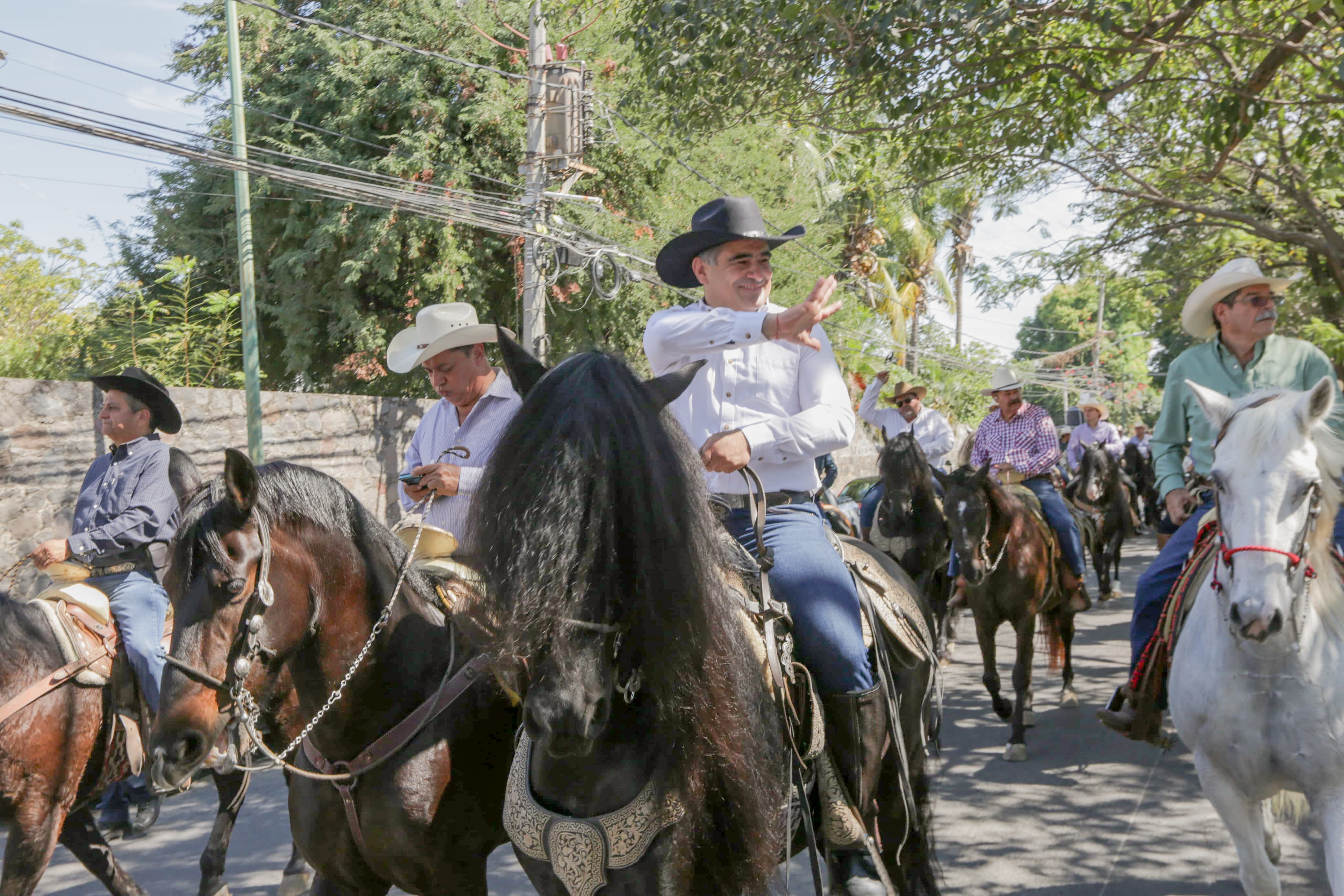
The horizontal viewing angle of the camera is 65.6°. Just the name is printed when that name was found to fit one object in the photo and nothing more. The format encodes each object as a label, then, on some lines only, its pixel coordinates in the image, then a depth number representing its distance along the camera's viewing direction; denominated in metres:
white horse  3.43
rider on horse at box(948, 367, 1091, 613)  8.95
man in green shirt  4.67
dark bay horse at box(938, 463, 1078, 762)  7.84
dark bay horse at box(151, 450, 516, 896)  2.83
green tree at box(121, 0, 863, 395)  15.55
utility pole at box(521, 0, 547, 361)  12.35
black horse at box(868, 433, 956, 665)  9.11
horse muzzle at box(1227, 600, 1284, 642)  3.33
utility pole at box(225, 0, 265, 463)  11.42
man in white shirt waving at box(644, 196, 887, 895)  2.93
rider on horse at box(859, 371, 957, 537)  11.91
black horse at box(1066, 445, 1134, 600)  14.23
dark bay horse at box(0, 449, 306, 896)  4.33
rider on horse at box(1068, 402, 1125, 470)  17.22
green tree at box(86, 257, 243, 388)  12.11
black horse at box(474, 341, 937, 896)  2.02
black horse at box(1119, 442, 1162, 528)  20.09
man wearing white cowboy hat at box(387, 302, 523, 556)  3.96
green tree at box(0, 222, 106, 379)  18.59
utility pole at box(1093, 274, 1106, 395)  47.78
